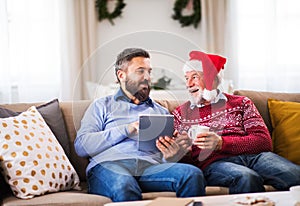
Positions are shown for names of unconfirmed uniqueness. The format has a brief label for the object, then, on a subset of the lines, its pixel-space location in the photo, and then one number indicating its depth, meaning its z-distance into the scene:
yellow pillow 2.79
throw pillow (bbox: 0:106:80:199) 2.32
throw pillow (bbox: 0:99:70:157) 2.68
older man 2.46
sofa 2.24
